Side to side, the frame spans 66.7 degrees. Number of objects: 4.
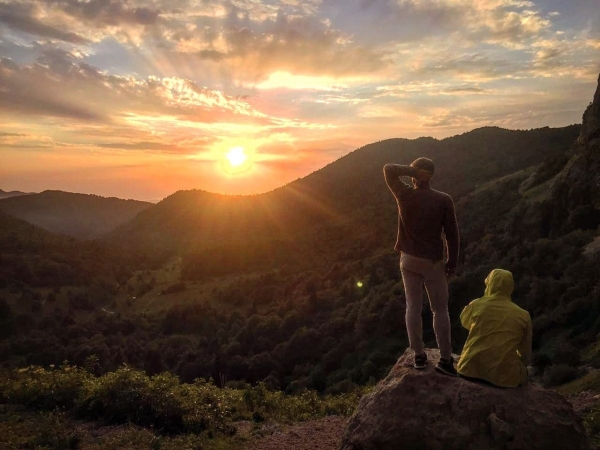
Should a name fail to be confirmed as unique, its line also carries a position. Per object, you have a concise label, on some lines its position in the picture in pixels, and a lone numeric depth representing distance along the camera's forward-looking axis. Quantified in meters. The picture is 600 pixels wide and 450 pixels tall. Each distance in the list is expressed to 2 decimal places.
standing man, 5.61
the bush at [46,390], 9.88
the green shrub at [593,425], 5.96
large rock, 5.23
